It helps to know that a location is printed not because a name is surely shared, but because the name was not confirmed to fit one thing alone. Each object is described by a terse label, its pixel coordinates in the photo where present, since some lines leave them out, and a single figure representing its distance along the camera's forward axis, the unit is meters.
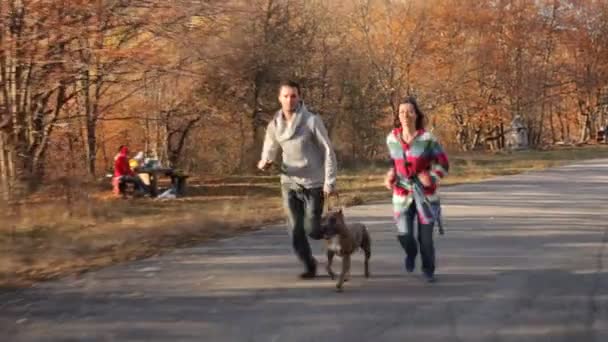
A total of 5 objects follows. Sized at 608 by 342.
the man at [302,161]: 15.38
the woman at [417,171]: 15.61
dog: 15.31
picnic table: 40.91
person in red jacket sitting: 39.53
